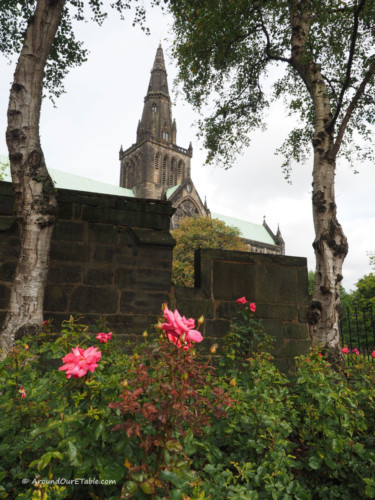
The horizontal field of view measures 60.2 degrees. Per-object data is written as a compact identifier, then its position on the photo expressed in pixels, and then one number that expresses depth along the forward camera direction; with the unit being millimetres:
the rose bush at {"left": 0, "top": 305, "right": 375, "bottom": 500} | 1454
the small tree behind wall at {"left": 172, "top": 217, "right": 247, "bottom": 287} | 28891
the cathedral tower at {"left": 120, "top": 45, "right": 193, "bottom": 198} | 58000
